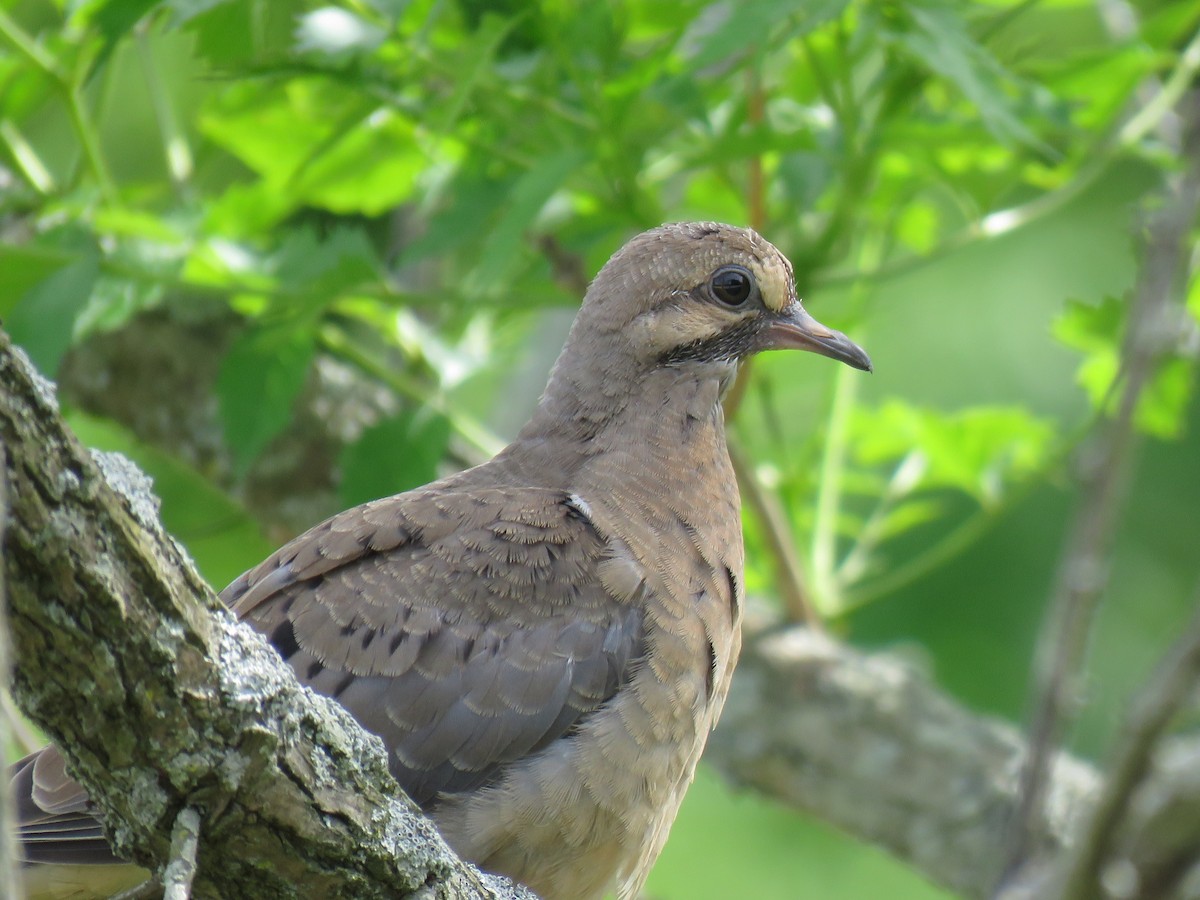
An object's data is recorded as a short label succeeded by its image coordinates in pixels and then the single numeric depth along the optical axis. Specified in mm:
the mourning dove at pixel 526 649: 5844
